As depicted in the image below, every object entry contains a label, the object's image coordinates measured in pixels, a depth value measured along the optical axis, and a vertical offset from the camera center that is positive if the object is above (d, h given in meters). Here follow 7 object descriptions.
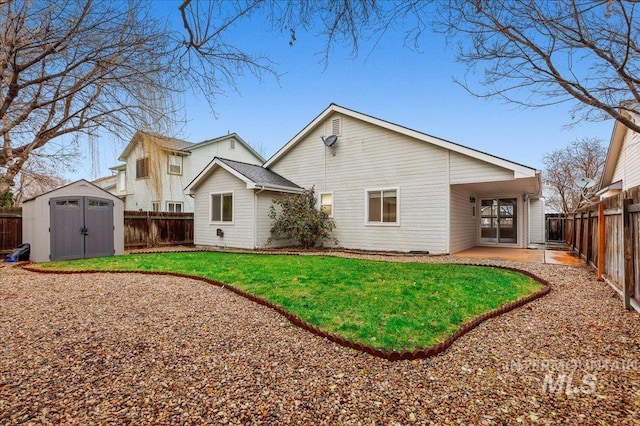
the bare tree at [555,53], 4.96 +2.68
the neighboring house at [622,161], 11.54 +2.16
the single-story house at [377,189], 11.27 +1.07
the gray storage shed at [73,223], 9.66 -0.09
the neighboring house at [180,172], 21.25 +3.10
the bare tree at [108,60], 3.64 +1.94
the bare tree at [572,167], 23.70 +3.57
